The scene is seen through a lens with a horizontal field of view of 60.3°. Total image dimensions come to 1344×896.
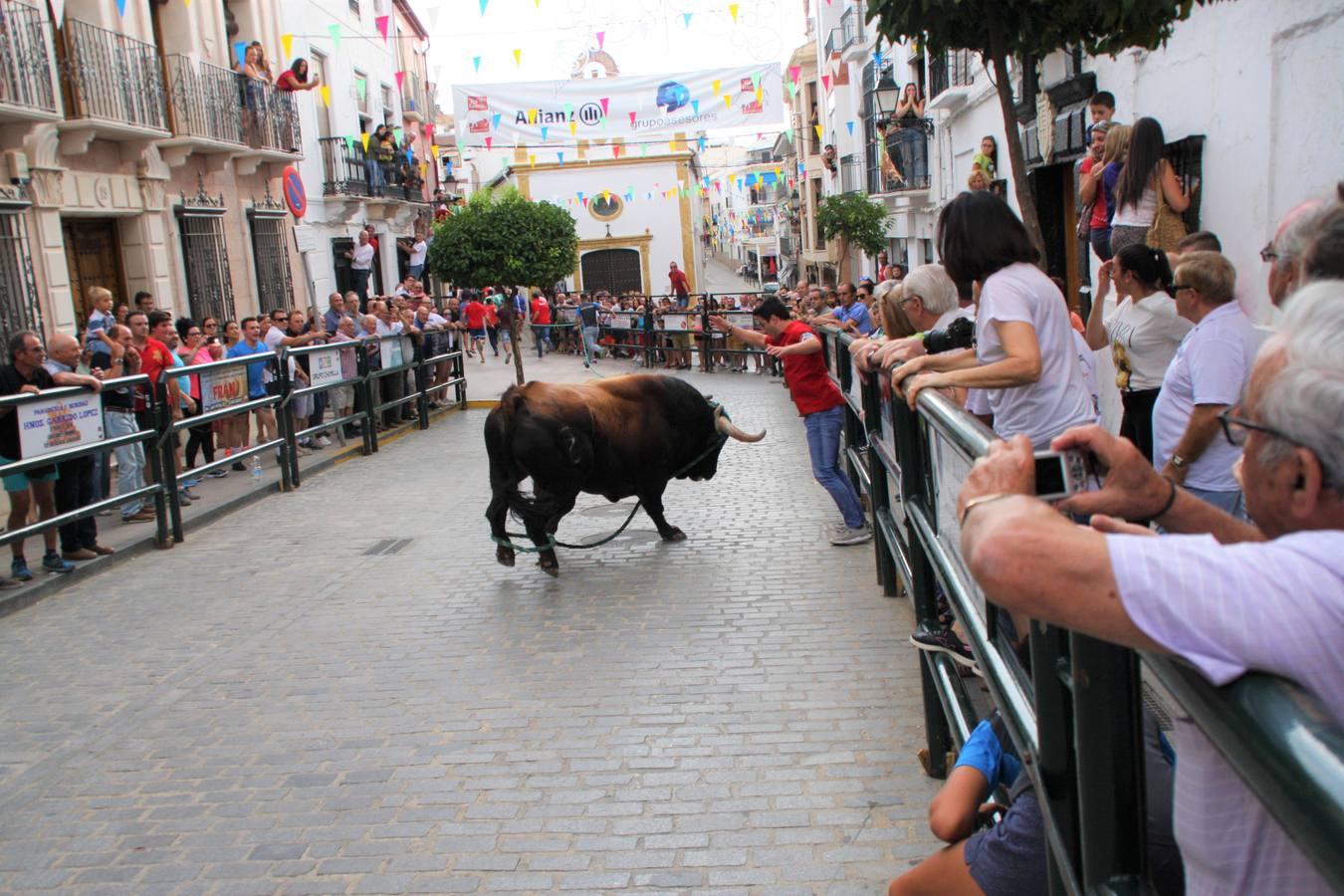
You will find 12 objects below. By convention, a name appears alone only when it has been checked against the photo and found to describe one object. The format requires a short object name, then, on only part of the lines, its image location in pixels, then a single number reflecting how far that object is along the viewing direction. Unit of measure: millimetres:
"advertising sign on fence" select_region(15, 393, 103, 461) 7242
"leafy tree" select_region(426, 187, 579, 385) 20844
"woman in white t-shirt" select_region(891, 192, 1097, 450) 3602
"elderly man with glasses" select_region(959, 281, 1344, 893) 1273
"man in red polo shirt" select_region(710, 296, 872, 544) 7738
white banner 23984
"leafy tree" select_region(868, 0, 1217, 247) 5348
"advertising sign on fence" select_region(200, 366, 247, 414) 9688
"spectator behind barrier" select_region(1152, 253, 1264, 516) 4051
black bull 7293
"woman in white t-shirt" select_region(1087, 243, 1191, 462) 5145
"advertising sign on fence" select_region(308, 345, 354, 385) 11797
